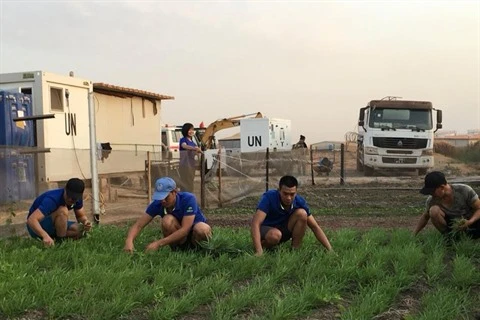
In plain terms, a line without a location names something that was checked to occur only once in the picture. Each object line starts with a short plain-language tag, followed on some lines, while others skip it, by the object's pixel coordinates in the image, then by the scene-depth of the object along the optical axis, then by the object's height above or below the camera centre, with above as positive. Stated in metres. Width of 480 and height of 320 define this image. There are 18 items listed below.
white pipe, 8.98 -0.34
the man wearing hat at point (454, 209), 6.07 -0.83
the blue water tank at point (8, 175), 7.45 -0.31
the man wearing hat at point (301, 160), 15.96 -0.51
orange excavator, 22.81 +0.80
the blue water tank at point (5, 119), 9.05 +0.57
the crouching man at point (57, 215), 5.94 -0.73
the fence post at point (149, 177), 10.11 -0.55
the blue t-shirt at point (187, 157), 10.97 -0.20
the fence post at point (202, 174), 11.07 -0.56
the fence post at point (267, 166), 12.87 -0.52
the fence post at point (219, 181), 11.62 -0.78
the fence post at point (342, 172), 16.21 -0.92
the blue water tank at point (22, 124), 9.26 +0.51
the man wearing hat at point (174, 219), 5.65 -0.78
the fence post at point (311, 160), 15.49 -0.50
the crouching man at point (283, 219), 5.57 -0.82
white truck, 18.94 +0.29
